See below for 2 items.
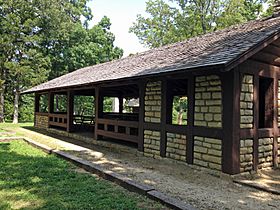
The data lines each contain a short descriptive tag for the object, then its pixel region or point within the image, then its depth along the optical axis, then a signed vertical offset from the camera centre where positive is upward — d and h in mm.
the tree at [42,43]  21250 +5743
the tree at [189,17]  27086 +9668
